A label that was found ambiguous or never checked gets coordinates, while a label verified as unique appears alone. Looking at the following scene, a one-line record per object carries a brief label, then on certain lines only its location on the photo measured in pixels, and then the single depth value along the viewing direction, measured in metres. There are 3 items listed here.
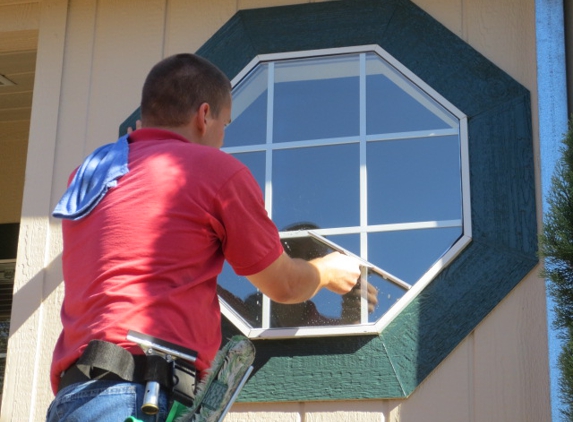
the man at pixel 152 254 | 3.87
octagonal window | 6.04
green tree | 4.91
